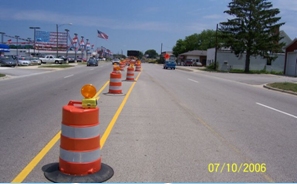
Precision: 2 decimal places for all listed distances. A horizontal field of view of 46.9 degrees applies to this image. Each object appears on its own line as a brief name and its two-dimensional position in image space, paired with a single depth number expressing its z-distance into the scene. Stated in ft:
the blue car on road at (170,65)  188.03
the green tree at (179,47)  395.38
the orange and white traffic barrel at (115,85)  50.13
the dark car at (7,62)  152.33
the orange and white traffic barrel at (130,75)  77.16
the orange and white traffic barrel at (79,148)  16.10
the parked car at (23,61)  175.21
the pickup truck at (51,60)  224.72
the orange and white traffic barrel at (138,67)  134.10
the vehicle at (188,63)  289.12
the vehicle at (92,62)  196.77
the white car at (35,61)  195.21
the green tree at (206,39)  379.49
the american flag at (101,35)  279.49
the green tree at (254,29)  169.99
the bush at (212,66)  199.52
